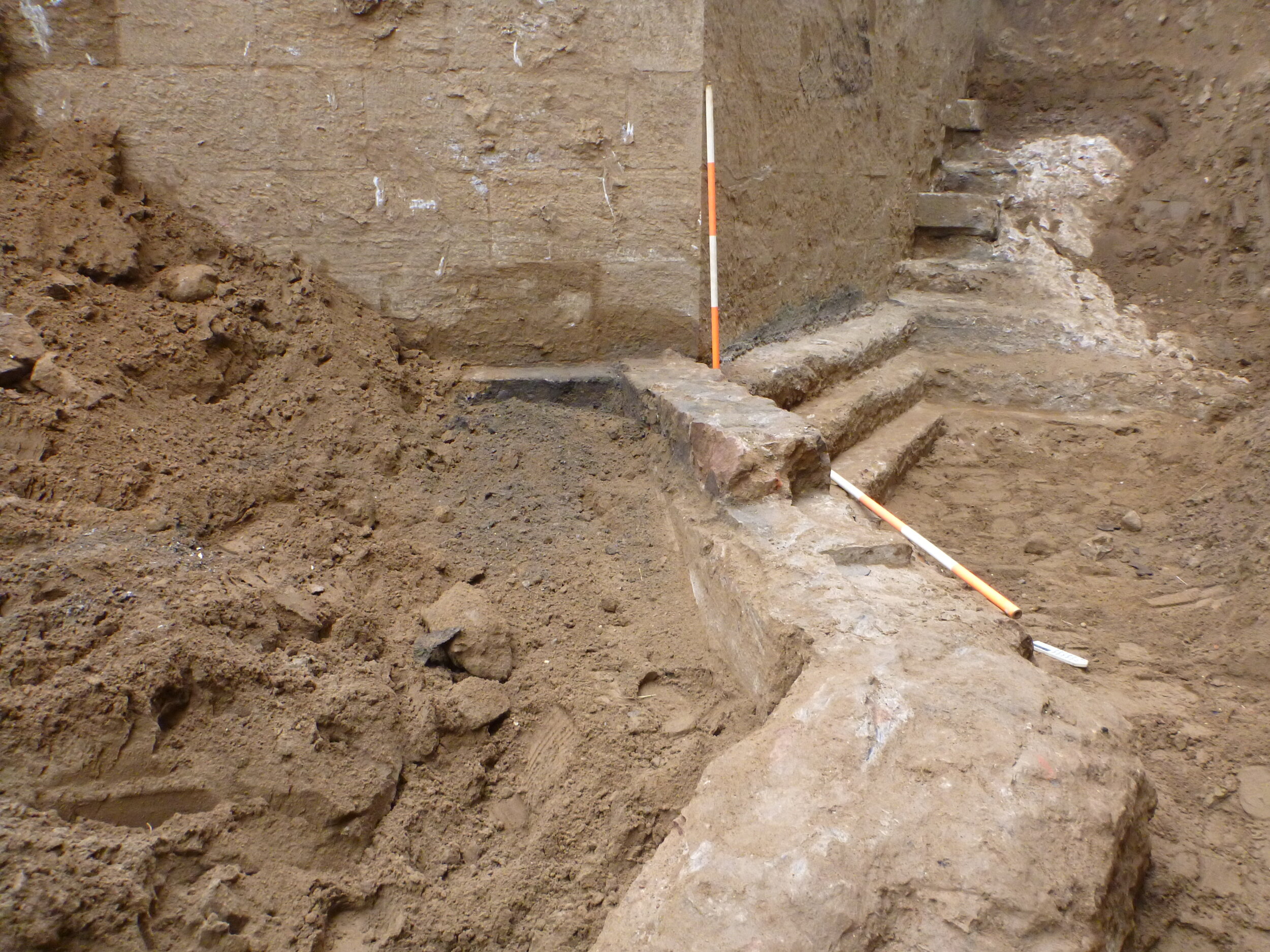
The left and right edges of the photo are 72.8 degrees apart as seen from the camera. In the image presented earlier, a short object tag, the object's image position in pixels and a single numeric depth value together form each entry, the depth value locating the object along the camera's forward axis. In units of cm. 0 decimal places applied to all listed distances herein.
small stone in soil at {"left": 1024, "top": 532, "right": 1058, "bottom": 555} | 346
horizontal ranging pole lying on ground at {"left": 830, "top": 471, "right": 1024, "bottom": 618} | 260
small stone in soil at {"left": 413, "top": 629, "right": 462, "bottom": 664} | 196
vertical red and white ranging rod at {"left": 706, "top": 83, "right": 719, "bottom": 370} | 327
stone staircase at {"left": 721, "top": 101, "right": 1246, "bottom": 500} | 389
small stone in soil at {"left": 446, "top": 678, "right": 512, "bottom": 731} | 183
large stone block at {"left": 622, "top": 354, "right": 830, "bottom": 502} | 244
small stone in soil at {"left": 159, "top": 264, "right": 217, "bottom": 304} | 271
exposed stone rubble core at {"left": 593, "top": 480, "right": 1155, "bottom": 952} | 122
